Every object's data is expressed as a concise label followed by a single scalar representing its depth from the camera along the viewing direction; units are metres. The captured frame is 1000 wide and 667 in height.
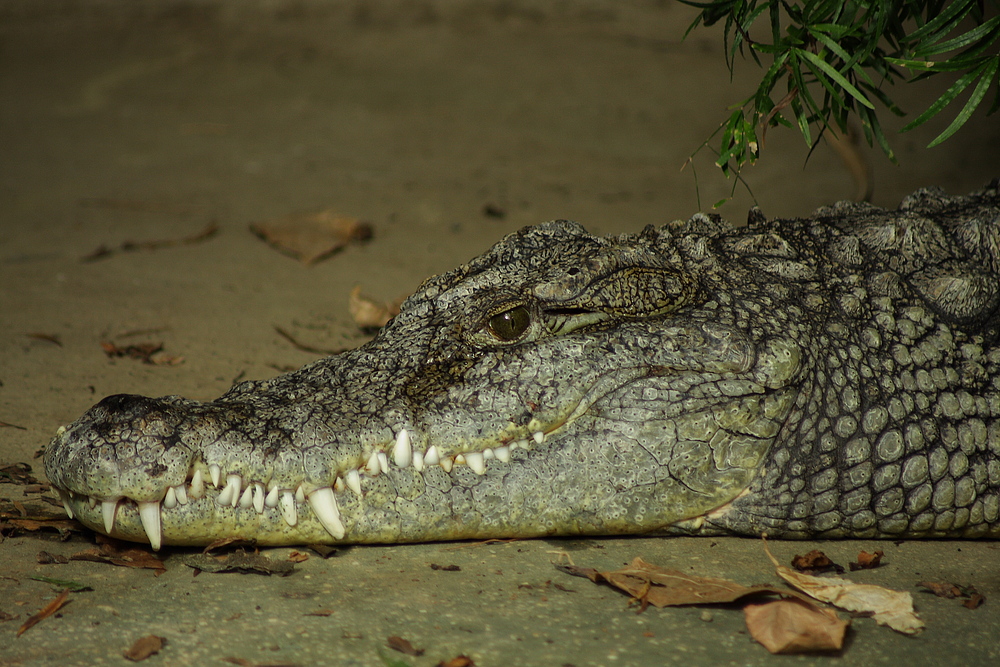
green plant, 5.55
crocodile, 4.75
